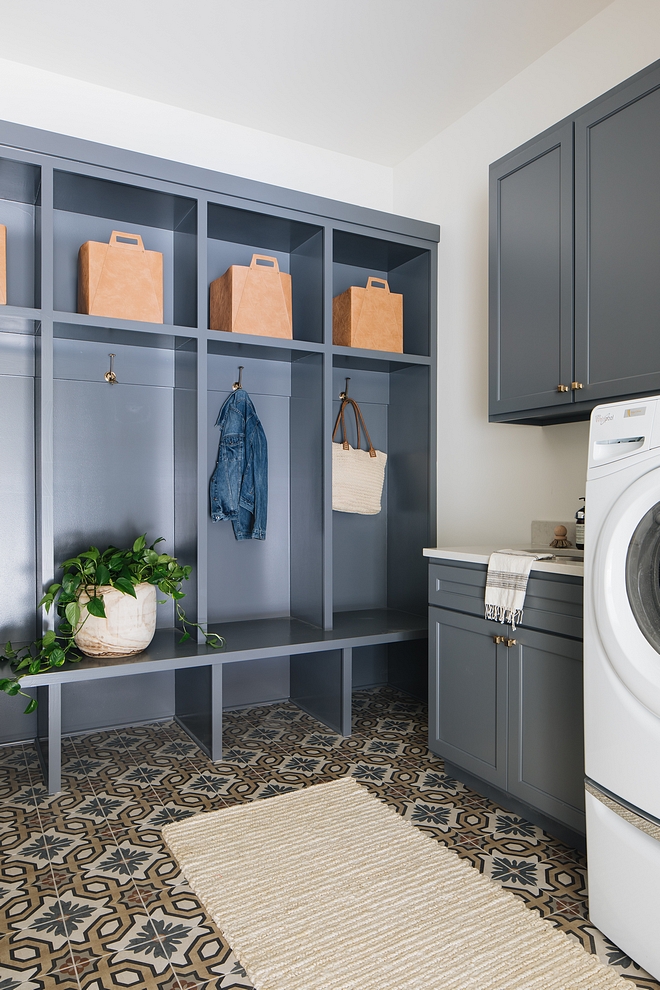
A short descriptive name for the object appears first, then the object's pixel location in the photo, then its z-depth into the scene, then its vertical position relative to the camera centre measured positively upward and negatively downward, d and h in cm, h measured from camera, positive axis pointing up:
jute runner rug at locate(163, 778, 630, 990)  153 -109
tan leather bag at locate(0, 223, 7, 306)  260 +90
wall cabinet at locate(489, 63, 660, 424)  210 +82
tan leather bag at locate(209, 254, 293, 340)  301 +89
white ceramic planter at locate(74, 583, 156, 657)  261 -52
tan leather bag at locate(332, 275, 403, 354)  329 +89
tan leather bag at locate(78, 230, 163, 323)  275 +90
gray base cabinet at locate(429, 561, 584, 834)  201 -67
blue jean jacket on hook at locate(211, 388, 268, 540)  325 +12
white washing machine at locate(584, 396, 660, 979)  150 -41
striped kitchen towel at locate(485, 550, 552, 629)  219 -29
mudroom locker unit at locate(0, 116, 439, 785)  274 +32
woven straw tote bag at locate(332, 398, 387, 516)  336 +10
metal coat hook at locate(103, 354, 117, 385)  306 +54
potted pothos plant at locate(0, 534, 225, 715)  254 -43
